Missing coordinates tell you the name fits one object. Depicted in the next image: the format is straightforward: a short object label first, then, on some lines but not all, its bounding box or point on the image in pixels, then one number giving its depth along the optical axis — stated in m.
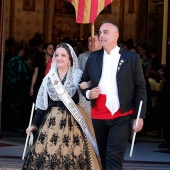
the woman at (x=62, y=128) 7.56
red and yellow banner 8.91
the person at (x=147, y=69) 12.06
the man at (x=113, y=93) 6.80
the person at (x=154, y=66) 13.76
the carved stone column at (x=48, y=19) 20.39
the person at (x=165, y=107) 10.78
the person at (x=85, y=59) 8.57
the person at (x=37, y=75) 12.32
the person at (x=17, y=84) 13.09
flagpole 8.23
